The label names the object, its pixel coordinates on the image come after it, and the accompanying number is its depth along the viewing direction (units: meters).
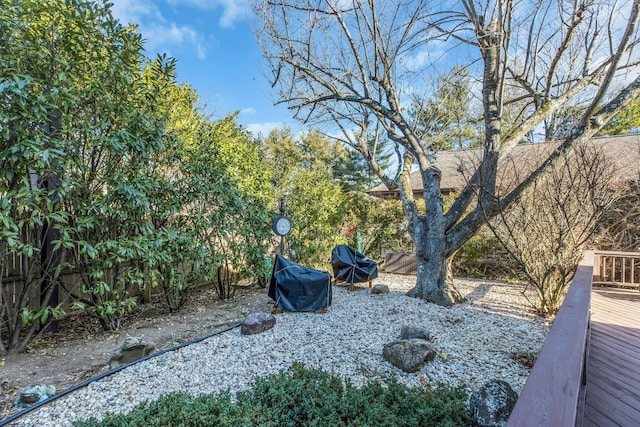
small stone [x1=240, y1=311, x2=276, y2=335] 4.16
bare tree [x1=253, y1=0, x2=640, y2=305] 5.25
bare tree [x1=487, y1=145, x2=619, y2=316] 4.61
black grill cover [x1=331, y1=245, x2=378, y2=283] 7.08
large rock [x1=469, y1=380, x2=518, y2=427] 2.19
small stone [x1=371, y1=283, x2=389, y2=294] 6.39
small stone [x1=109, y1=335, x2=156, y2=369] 3.31
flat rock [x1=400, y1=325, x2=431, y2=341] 3.83
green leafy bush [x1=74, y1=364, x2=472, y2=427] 2.13
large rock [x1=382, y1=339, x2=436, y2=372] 3.13
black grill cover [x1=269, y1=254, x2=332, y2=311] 5.16
